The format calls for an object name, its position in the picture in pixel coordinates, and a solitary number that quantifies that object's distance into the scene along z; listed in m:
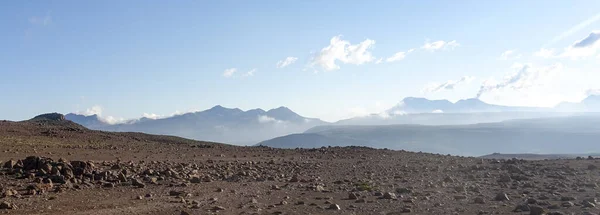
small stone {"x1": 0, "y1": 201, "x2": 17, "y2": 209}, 10.48
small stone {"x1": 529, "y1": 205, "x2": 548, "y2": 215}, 11.06
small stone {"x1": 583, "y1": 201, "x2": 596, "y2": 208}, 12.19
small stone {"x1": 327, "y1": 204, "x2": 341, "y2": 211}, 11.86
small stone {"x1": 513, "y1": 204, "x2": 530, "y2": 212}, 11.70
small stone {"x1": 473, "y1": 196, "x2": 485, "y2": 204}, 12.87
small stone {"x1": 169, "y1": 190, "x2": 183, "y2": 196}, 13.16
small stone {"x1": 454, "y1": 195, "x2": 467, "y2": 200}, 13.42
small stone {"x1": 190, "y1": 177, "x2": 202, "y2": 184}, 15.67
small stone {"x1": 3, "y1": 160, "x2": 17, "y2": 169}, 15.47
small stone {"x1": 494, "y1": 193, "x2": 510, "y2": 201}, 13.20
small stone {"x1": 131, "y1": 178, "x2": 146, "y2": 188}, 14.28
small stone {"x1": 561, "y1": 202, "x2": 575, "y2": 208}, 12.20
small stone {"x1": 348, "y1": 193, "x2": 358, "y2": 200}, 13.36
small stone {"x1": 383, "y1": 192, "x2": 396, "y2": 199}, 13.34
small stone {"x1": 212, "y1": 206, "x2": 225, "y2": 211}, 11.48
